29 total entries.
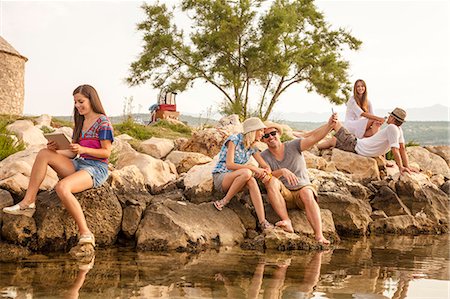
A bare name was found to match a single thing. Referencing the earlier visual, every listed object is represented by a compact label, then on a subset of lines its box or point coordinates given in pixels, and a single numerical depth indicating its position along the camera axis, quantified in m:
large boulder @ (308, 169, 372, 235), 8.09
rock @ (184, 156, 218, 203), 7.44
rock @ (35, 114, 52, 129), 15.66
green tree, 28.20
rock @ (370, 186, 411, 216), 9.18
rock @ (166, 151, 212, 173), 9.53
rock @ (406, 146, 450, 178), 14.05
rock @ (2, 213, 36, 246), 5.74
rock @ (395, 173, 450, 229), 9.42
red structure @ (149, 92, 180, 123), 26.34
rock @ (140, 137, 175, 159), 11.12
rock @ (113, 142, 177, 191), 8.13
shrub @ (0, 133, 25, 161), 8.20
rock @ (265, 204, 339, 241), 7.13
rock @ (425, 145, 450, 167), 15.79
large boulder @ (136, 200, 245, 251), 6.21
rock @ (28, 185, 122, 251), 5.90
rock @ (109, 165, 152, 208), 6.69
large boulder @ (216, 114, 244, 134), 11.87
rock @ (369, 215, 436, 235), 8.59
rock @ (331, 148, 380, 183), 10.20
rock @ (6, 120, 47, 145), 10.50
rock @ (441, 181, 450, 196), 10.75
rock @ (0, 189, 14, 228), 6.01
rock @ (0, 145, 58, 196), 6.30
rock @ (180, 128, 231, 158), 10.95
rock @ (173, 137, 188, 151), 11.68
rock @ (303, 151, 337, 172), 9.88
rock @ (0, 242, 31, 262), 5.25
